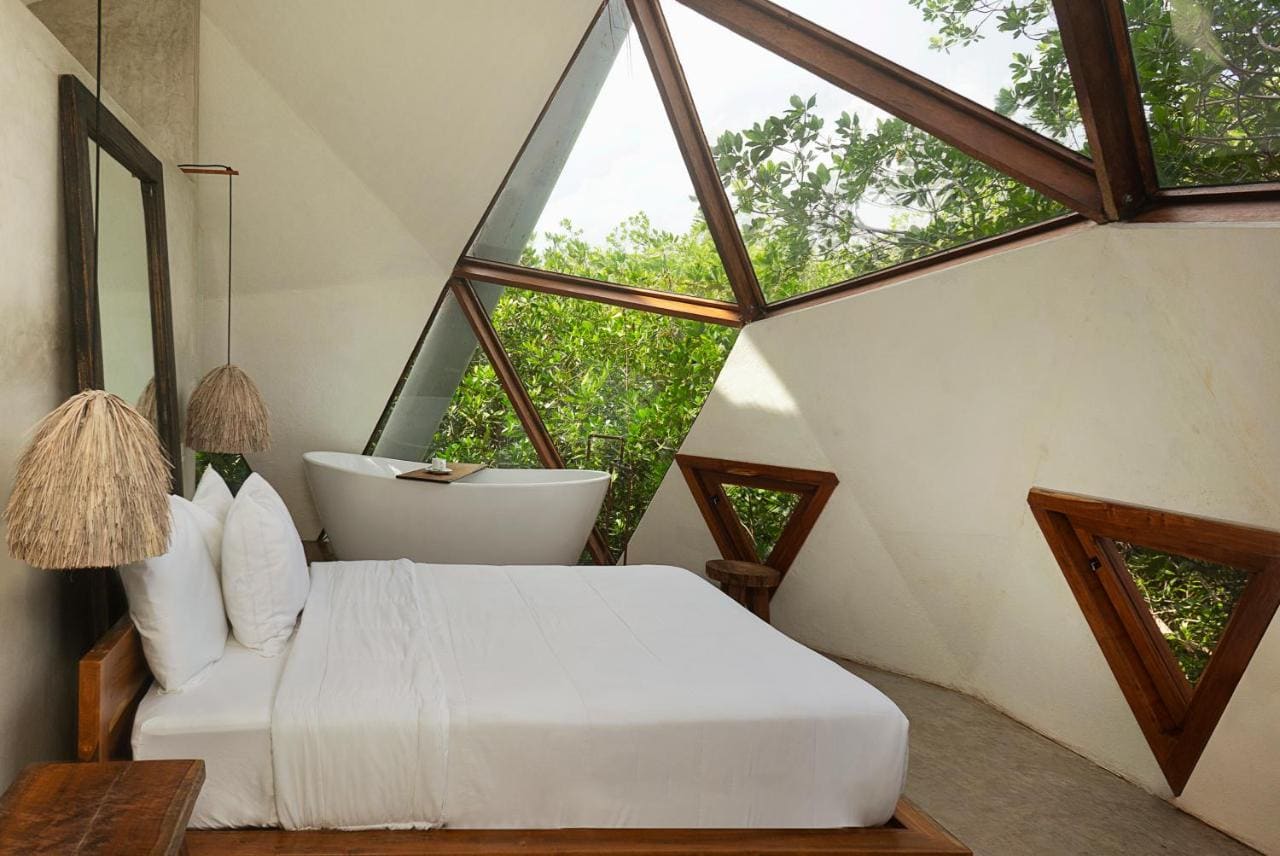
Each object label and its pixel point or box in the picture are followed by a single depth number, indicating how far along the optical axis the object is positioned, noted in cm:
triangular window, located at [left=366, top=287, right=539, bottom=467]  639
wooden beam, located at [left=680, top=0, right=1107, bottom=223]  343
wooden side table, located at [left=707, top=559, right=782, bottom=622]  475
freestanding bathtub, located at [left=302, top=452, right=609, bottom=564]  539
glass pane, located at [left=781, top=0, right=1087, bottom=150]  323
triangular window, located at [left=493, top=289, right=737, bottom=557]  585
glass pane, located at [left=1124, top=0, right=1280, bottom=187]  276
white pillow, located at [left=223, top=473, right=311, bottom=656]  275
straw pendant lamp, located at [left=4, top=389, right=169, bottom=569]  201
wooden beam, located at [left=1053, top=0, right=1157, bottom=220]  293
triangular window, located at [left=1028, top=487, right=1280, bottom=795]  304
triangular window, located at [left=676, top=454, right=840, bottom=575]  503
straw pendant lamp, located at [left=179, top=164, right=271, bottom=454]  459
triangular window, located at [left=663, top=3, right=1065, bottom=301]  390
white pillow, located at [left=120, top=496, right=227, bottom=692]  237
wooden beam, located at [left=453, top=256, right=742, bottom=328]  555
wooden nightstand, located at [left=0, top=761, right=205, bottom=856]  160
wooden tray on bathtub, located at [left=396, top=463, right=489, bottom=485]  549
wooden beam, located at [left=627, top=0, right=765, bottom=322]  459
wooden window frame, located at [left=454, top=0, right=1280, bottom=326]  301
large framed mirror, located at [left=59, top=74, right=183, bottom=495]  265
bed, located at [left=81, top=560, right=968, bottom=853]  228
